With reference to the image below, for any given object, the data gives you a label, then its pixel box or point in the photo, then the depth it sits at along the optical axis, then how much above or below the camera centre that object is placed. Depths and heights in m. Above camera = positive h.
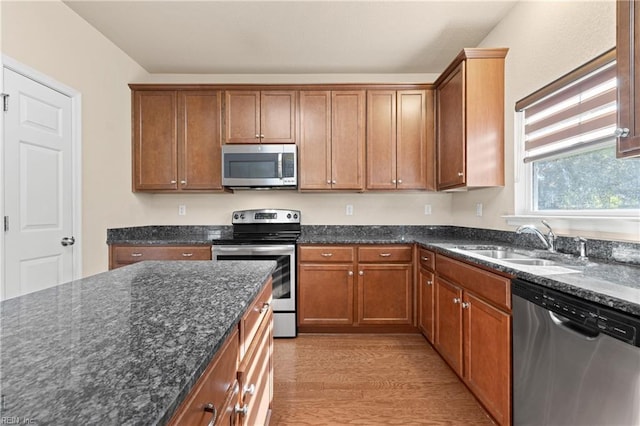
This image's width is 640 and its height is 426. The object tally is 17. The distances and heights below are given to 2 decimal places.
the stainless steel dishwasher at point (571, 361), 0.93 -0.55
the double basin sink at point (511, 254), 1.74 -0.29
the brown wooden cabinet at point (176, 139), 3.16 +0.77
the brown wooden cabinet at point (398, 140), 3.14 +0.74
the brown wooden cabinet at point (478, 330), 1.53 -0.71
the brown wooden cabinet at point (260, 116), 3.16 +1.00
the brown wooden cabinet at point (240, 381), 0.64 -0.48
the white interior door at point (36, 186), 1.96 +0.19
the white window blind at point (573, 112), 1.64 +0.61
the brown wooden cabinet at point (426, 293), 2.52 -0.71
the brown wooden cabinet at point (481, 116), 2.46 +0.78
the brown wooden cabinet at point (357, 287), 2.90 -0.72
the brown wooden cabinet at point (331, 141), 3.14 +0.73
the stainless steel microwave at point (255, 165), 3.10 +0.48
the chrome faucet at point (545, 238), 1.82 -0.16
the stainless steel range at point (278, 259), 2.85 -0.43
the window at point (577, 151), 1.62 +0.37
